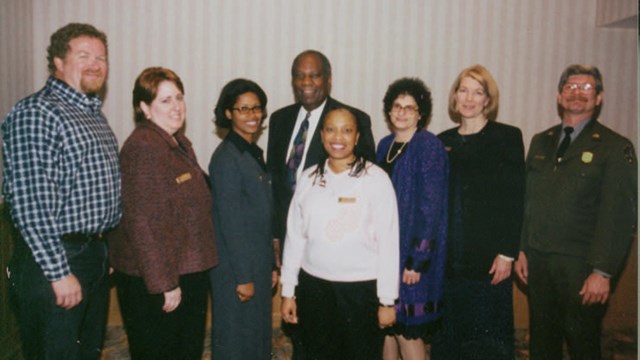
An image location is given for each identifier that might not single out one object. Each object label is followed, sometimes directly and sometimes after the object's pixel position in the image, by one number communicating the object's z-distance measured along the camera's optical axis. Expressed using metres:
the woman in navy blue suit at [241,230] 2.27
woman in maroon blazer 1.93
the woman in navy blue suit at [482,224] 2.43
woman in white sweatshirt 2.08
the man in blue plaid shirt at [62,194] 1.73
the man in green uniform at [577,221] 2.34
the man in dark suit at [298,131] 2.74
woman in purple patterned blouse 2.27
